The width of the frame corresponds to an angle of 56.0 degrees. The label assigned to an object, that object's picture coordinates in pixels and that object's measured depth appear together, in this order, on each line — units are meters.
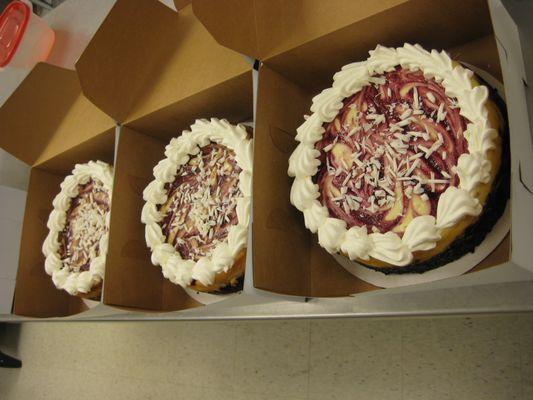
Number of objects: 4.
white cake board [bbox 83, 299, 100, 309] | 2.04
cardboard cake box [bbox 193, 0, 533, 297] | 1.16
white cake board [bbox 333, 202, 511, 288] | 1.09
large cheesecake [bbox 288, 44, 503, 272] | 1.05
